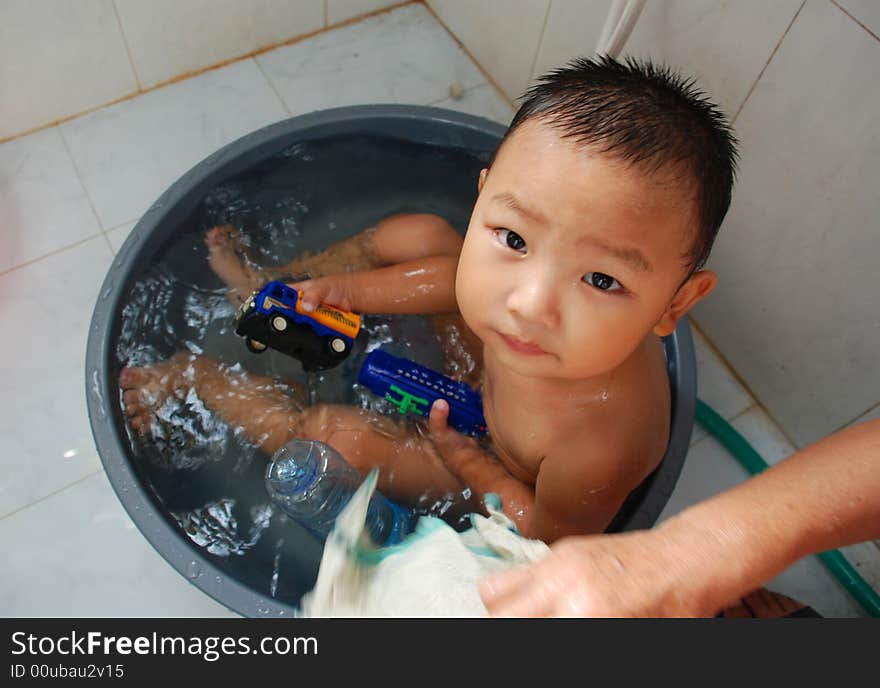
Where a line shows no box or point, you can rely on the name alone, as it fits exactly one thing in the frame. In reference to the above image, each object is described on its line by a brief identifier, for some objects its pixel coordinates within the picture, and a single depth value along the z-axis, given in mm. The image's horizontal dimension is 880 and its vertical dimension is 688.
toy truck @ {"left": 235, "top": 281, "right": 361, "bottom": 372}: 889
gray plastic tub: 737
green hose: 979
